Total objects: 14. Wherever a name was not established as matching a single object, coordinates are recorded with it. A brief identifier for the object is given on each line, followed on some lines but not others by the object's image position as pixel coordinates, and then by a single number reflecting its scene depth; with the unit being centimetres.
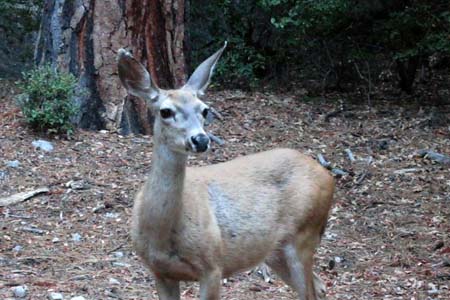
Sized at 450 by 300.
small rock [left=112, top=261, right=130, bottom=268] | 1339
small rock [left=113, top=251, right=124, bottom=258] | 1374
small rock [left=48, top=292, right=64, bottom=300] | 1183
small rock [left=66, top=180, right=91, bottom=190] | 1577
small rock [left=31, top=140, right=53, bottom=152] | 1725
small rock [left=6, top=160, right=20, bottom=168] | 1635
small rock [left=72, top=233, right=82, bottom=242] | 1409
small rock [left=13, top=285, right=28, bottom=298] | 1180
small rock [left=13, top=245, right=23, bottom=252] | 1352
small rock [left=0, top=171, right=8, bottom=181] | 1587
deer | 1021
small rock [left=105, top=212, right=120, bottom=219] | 1497
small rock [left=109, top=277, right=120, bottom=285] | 1273
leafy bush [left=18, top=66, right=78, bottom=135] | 1758
